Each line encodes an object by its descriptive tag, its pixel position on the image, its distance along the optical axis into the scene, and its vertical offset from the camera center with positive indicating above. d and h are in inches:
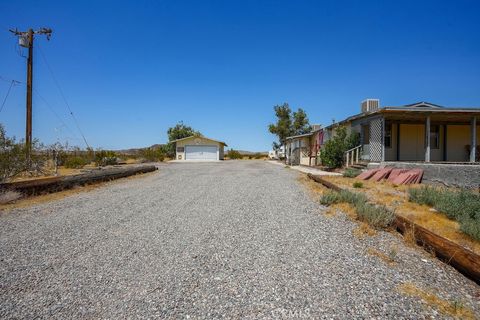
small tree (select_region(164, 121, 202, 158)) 2015.3 +167.7
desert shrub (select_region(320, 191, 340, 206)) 282.9 -46.6
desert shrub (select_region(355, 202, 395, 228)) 197.0 -45.6
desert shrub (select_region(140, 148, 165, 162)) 1299.2 -3.0
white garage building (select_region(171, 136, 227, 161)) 1510.8 +29.8
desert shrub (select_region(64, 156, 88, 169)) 801.6 -25.6
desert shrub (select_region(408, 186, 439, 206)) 269.4 -42.5
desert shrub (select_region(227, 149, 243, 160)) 2096.1 +2.9
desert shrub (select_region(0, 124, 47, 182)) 382.3 -6.5
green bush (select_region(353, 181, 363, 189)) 387.1 -43.9
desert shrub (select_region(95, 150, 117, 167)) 932.3 -15.9
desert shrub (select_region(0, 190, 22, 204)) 285.0 -44.5
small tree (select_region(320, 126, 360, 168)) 662.5 +20.5
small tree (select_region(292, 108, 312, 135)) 1796.3 +207.8
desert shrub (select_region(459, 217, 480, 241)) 165.9 -46.2
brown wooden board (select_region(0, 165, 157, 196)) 314.9 -37.3
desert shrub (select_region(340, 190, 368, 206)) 260.7 -43.0
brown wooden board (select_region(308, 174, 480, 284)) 120.3 -48.2
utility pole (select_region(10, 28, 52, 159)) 546.7 +203.2
